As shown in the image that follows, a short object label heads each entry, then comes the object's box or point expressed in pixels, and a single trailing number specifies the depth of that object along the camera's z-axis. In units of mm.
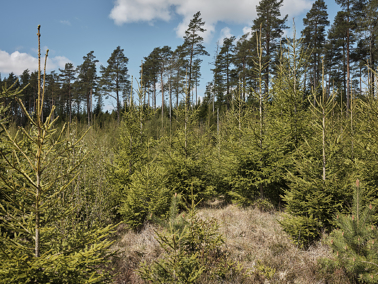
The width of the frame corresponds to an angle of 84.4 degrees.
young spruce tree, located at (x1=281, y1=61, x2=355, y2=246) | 4895
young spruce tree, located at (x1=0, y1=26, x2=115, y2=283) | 2037
